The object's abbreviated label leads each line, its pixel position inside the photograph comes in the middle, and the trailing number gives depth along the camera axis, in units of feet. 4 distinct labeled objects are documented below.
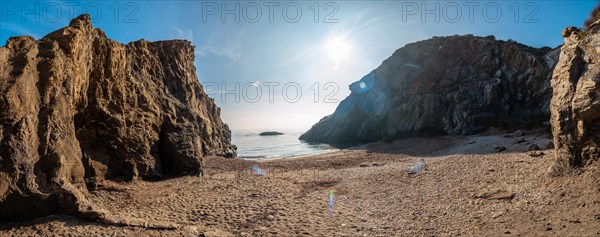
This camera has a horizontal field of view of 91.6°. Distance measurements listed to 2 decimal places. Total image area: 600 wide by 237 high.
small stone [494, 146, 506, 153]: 69.16
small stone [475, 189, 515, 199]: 32.68
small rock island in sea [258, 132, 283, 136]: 481.09
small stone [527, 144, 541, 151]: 57.66
